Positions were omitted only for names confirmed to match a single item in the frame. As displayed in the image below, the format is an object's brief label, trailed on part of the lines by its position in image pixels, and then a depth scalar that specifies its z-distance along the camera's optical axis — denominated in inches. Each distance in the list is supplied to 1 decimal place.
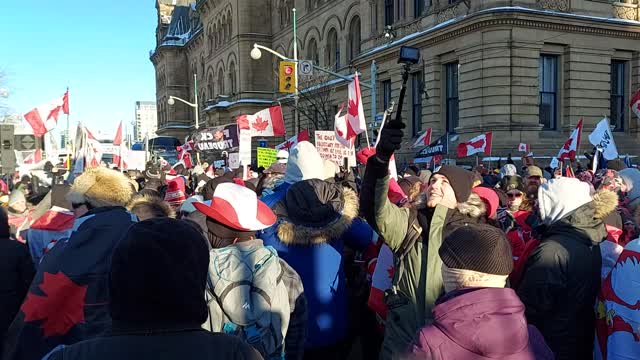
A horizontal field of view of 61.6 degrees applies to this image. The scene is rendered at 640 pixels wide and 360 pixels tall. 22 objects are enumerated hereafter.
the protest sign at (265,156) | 522.2
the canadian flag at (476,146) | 744.8
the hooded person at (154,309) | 60.6
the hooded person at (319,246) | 149.6
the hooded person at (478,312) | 81.7
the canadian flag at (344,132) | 447.0
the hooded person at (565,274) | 133.8
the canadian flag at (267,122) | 594.2
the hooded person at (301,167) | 188.3
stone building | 894.4
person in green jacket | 130.8
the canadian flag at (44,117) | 581.0
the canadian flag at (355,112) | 412.9
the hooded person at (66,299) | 117.6
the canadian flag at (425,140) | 784.3
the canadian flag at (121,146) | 691.4
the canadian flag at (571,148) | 565.0
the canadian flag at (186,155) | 1008.3
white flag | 523.5
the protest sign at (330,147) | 474.9
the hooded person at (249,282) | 111.2
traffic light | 820.6
